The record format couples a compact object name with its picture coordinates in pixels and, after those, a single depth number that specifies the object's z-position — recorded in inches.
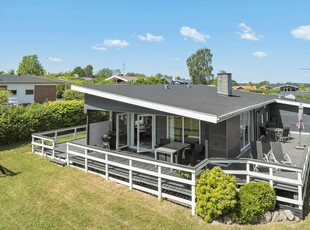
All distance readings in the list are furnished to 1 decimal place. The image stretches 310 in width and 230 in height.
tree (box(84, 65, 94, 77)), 4728.8
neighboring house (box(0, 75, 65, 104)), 1139.3
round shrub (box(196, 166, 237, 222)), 246.5
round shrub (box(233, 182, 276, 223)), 253.4
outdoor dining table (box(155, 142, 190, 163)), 346.9
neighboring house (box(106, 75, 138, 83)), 2134.6
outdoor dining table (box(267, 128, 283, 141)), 563.9
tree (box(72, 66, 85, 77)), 4359.7
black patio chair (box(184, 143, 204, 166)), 367.8
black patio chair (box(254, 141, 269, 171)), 355.3
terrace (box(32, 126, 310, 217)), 271.9
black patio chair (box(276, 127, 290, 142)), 556.7
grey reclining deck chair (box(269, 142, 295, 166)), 359.6
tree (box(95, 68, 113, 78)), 5187.0
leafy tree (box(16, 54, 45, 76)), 3277.6
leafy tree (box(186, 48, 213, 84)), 2947.8
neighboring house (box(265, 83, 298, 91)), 2635.3
